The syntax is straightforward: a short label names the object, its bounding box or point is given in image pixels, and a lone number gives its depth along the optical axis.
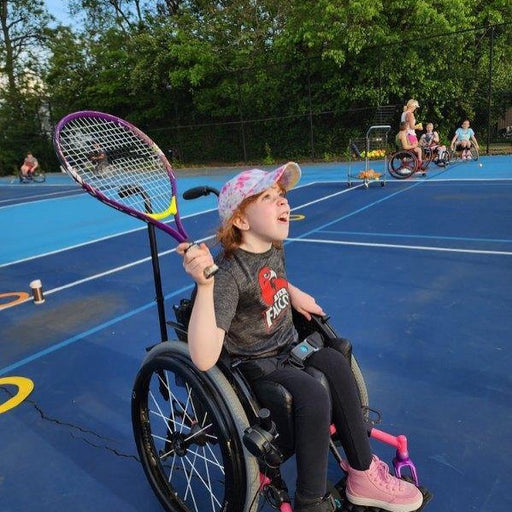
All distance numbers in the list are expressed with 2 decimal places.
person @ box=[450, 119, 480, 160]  12.79
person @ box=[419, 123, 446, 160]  11.51
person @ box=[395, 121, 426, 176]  9.93
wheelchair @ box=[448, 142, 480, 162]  13.01
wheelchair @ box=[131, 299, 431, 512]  1.43
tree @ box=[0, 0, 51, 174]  24.34
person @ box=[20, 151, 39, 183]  18.92
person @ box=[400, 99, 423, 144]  9.94
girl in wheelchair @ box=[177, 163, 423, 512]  1.46
